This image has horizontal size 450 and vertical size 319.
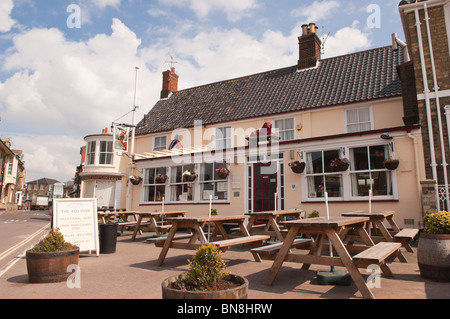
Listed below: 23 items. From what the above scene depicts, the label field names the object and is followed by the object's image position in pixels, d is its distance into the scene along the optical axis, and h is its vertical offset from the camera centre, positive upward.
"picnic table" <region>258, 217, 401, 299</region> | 4.30 -0.67
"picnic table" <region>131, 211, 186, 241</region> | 10.87 -0.48
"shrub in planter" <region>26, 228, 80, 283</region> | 5.36 -0.90
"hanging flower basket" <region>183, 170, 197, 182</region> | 14.31 +1.37
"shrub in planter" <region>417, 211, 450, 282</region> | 5.07 -0.69
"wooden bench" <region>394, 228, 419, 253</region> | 6.39 -0.60
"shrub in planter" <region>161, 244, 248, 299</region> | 3.15 -0.76
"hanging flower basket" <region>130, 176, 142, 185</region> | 16.84 +1.40
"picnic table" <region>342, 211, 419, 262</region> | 6.51 -0.57
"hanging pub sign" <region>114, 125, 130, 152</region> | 19.70 +4.27
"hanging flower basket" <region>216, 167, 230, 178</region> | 13.28 +1.44
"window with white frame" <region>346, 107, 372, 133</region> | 14.23 +3.93
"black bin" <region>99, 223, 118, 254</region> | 8.52 -0.89
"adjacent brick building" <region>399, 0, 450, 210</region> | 9.87 +4.30
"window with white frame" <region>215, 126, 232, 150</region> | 17.34 +3.79
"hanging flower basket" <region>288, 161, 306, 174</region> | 11.67 +1.46
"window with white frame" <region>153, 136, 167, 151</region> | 20.06 +4.04
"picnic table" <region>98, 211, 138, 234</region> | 12.08 -0.29
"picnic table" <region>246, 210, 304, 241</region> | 8.23 -0.35
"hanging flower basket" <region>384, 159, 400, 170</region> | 10.02 +1.35
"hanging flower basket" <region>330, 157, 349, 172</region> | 10.80 +1.44
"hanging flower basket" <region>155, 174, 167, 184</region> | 15.44 +1.38
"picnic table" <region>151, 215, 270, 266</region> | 6.30 -0.64
